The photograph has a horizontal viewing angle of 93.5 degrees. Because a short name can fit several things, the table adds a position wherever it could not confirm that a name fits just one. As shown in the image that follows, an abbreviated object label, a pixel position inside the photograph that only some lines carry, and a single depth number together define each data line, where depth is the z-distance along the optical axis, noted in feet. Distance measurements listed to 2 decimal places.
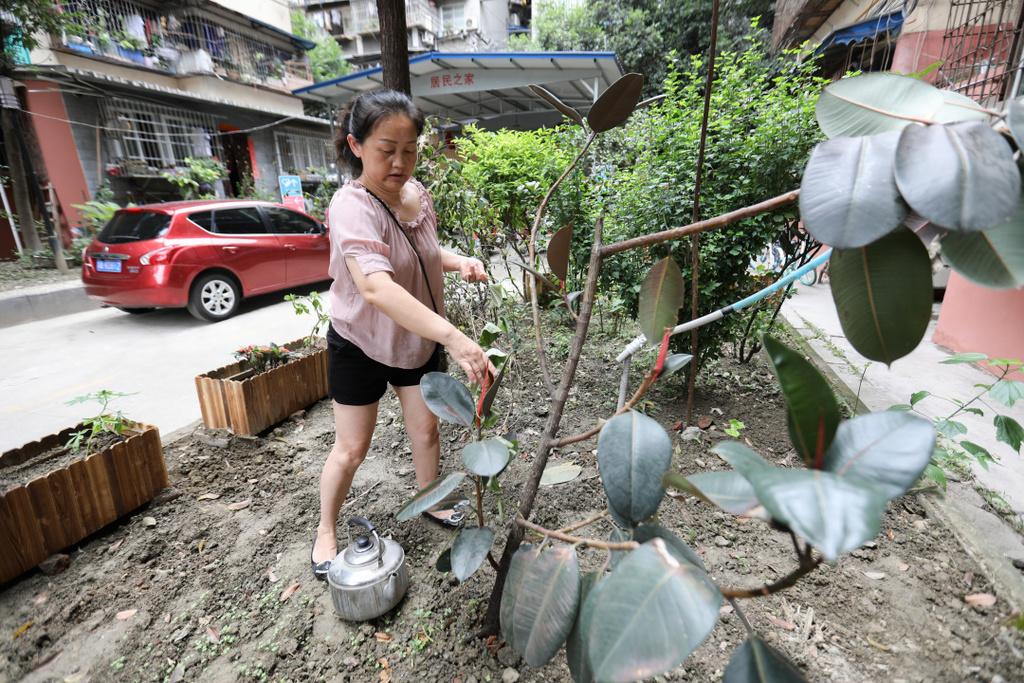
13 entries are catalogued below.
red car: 16.76
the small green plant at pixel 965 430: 5.21
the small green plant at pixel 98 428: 6.49
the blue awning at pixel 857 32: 19.26
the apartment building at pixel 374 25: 87.35
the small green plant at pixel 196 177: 32.96
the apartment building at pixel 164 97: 29.66
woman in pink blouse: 4.17
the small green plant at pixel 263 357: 9.40
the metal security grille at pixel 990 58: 9.98
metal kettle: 4.63
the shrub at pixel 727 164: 7.77
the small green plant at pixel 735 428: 7.85
